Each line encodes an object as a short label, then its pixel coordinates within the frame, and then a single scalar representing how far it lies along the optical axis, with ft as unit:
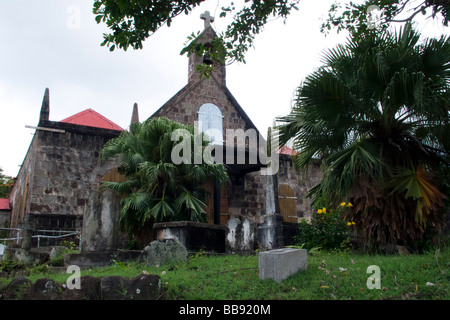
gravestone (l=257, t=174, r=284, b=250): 32.19
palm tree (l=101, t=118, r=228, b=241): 33.91
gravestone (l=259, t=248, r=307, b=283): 18.71
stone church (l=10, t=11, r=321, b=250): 42.19
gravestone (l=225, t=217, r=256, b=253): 30.86
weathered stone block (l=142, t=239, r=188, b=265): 23.77
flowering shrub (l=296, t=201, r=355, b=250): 30.68
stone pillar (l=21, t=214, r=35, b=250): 29.78
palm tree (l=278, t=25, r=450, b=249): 25.81
